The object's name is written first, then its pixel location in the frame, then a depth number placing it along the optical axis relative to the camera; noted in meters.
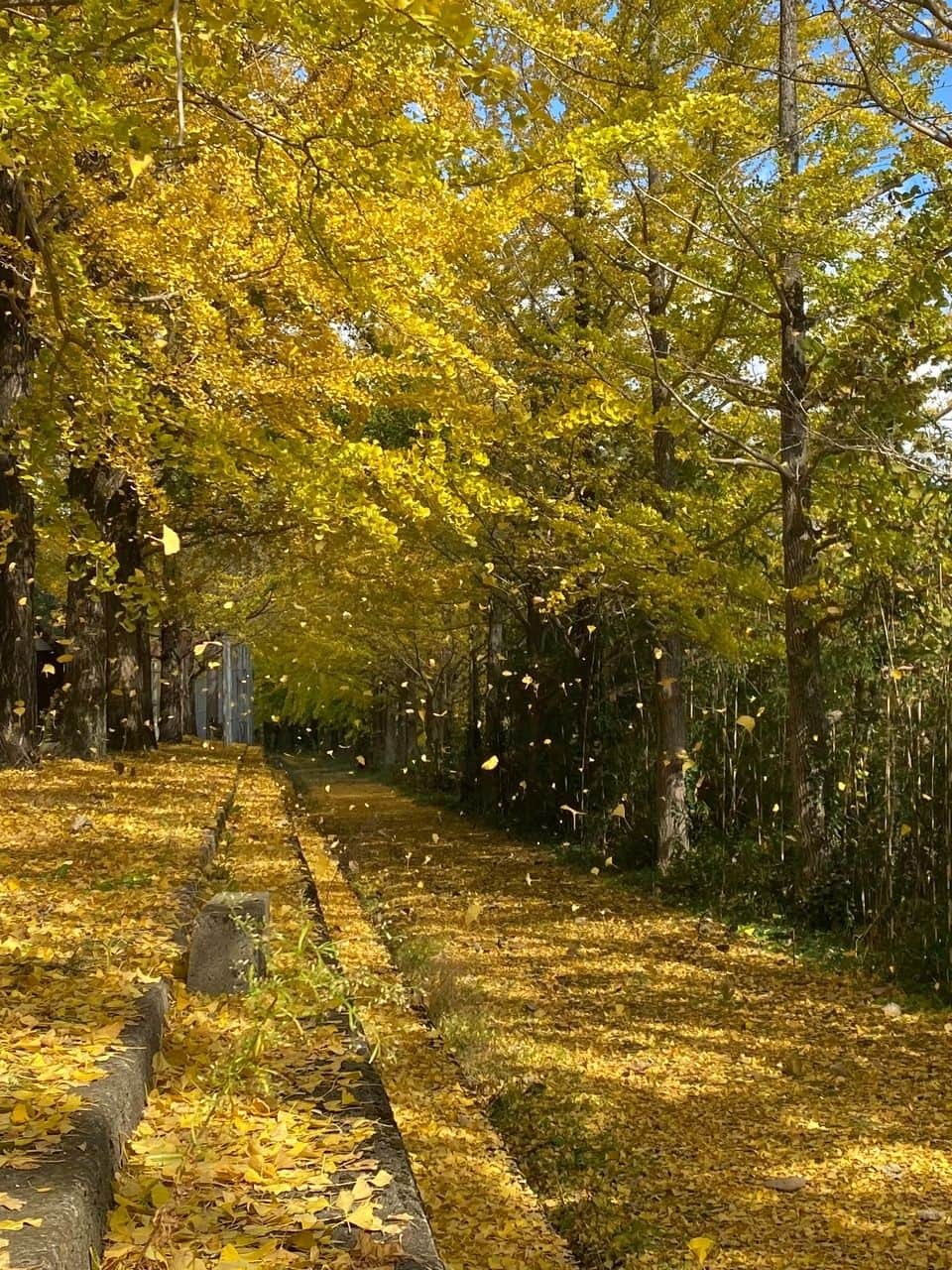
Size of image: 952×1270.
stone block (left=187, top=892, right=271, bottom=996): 4.20
